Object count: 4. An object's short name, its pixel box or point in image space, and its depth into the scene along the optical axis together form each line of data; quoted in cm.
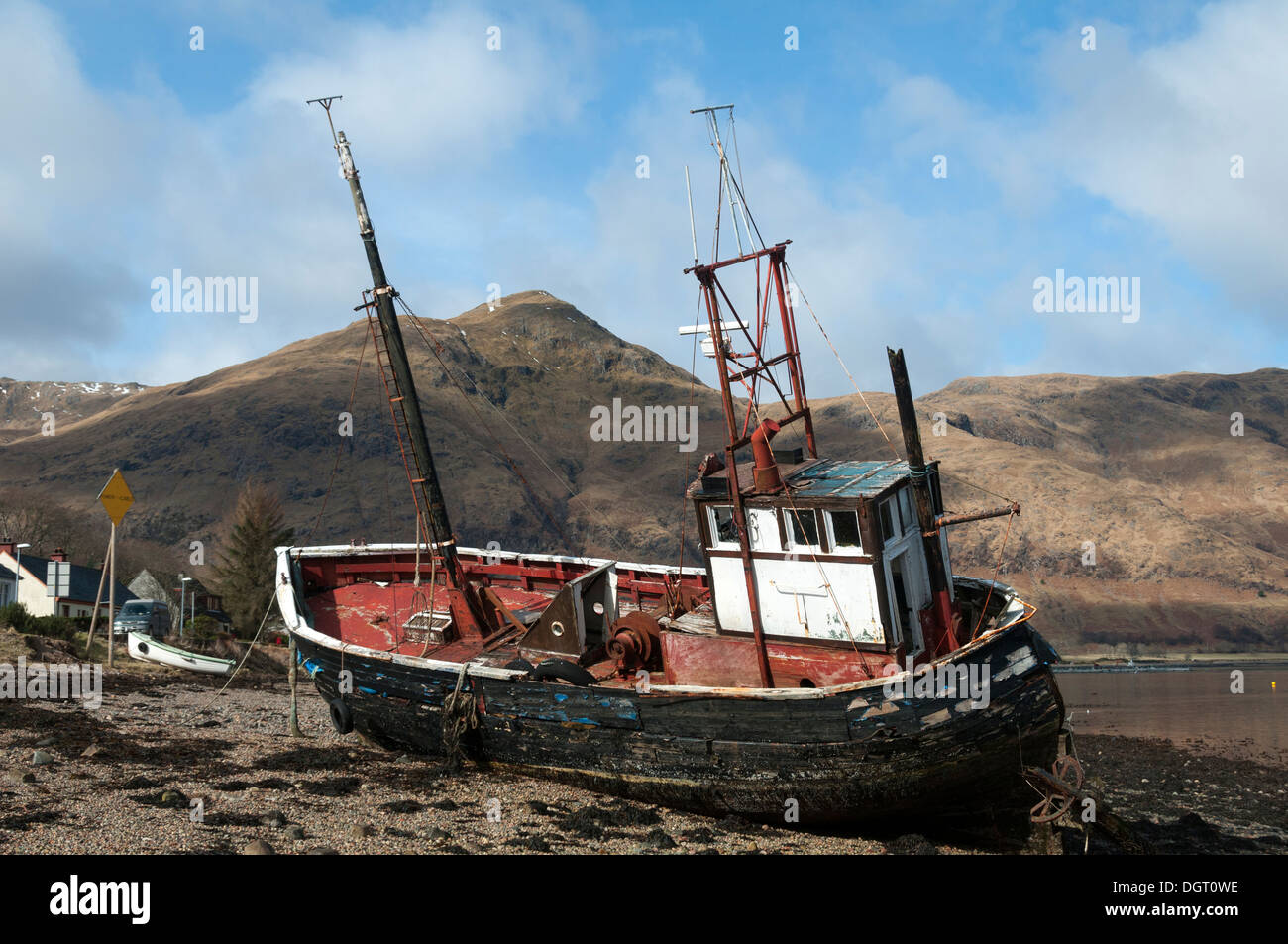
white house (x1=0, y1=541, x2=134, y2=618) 4647
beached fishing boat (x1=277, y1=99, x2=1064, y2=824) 1282
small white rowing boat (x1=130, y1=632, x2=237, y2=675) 2967
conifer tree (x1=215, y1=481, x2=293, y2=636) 4647
